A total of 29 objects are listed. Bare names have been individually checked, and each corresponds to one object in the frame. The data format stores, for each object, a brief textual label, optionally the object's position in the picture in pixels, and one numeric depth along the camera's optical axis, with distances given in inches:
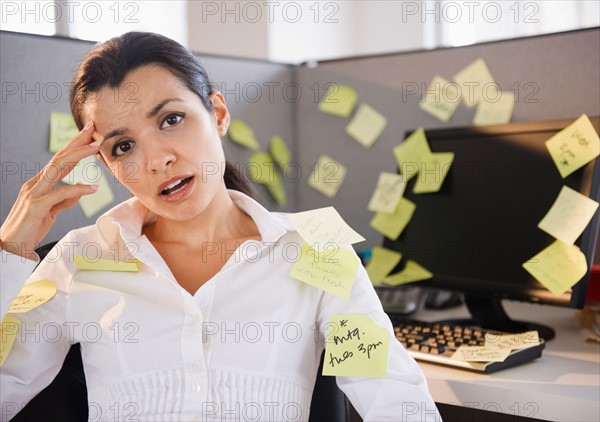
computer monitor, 53.2
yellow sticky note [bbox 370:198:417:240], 61.7
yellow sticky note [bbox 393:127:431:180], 61.7
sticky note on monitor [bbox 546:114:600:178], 52.2
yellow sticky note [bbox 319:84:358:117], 69.8
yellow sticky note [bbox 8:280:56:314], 41.2
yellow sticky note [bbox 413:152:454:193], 59.3
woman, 40.2
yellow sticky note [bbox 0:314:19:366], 40.4
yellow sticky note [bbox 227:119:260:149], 67.6
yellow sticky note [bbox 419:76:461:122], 64.4
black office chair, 41.7
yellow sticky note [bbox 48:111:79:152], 54.0
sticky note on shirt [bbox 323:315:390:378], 39.7
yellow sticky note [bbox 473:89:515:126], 61.6
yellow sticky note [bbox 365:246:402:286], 61.6
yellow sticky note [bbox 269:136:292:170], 71.7
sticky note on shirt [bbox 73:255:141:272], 43.0
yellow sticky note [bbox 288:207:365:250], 43.6
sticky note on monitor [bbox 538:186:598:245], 51.3
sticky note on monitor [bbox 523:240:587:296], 51.0
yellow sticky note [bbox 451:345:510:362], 46.3
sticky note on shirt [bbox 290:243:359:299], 41.8
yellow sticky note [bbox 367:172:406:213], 63.5
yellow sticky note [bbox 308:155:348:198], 71.7
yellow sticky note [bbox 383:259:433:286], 59.4
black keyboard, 46.5
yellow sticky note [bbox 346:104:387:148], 68.7
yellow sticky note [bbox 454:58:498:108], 62.5
